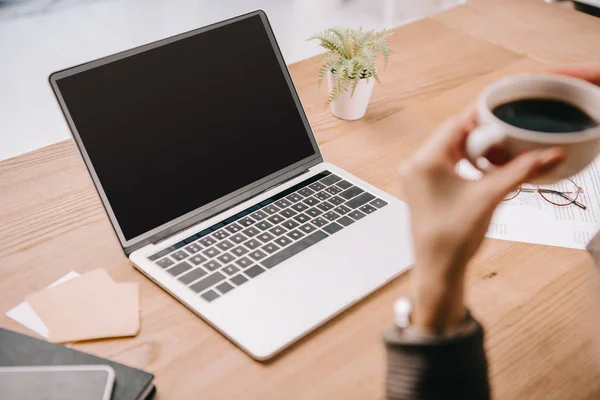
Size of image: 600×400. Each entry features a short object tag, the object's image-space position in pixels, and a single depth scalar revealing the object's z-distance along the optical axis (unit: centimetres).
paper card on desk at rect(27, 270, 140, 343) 72
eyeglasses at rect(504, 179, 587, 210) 97
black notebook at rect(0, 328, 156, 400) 64
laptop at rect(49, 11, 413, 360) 76
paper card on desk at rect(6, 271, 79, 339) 72
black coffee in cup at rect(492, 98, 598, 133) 60
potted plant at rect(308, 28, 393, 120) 112
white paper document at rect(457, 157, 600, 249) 89
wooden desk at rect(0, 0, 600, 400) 68
